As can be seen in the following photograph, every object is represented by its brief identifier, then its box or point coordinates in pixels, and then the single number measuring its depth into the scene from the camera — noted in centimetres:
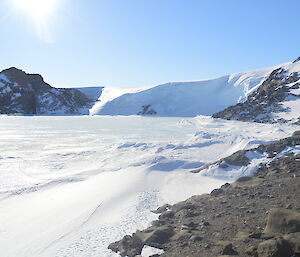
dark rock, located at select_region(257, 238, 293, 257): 310
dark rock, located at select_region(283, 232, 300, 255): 318
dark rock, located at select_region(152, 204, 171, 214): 629
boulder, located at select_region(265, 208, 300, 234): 374
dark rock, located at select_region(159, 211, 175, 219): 576
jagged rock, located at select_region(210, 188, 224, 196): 668
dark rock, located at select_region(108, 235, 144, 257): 441
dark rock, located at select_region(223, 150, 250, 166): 889
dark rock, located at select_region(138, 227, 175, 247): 453
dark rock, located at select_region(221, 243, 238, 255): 362
